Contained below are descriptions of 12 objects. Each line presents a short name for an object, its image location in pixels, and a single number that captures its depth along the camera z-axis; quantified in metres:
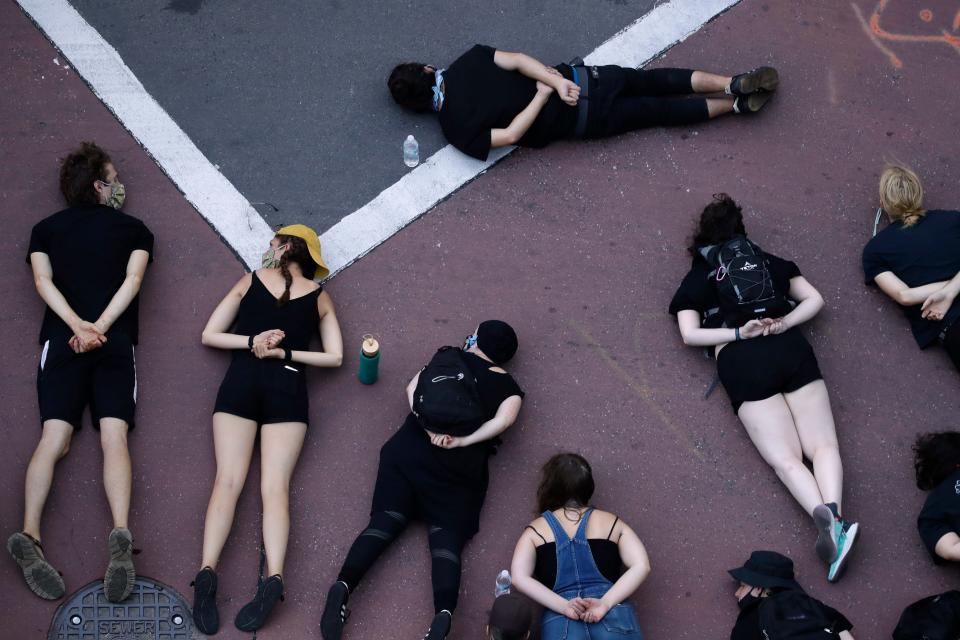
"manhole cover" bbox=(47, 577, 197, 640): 14.92
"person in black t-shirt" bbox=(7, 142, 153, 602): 14.98
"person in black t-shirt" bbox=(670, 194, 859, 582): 15.88
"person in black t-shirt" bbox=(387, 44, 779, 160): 17.97
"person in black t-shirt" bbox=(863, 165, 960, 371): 16.89
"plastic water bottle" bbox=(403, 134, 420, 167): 17.89
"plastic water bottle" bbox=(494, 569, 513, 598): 15.20
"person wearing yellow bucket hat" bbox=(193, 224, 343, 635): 15.15
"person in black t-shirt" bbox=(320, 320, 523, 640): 15.17
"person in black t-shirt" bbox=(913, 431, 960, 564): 15.29
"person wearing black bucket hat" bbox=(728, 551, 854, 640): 14.20
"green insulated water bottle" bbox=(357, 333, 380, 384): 15.86
